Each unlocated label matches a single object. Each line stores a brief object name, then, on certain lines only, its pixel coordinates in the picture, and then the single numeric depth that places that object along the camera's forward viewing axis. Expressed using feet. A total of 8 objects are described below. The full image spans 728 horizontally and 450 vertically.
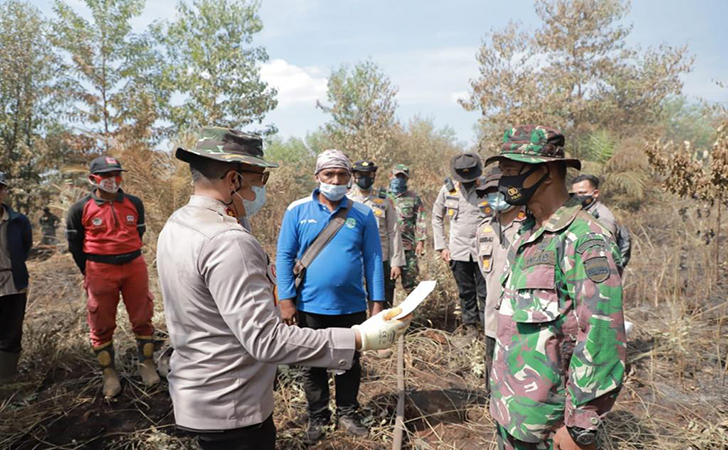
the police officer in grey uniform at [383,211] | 16.79
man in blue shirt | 10.40
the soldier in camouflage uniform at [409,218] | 20.59
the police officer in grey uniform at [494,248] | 10.57
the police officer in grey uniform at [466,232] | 16.56
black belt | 13.05
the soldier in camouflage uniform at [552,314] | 5.32
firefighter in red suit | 12.98
